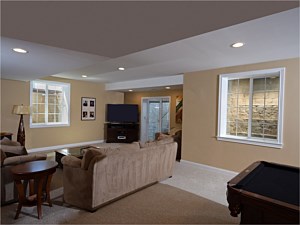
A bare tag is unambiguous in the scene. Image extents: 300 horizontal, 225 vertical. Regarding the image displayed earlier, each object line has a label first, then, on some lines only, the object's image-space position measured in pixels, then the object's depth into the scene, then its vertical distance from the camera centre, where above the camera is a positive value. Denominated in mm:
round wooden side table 2449 -891
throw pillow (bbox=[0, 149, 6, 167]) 2814 -712
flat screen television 8164 -172
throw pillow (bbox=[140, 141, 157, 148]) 3519 -634
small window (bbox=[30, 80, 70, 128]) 6355 +140
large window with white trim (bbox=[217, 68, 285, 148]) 3986 +97
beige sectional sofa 2684 -976
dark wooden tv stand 8055 -956
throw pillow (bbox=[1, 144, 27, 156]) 3187 -712
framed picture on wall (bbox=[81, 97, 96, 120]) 7496 +10
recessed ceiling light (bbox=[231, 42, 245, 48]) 2910 +1009
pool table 1382 -668
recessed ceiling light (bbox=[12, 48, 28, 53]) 2652 +784
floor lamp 5438 -165
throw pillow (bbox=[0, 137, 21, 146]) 3635 -667
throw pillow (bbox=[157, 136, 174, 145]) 3860 -629
